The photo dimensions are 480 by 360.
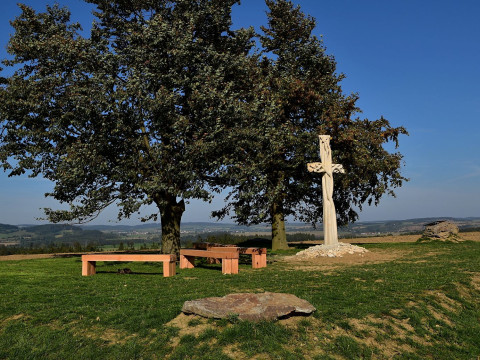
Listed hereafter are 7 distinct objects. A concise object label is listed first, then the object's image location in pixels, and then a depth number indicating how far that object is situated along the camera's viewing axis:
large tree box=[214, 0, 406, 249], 25.48
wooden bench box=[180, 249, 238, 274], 15.16
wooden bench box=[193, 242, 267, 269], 17.30
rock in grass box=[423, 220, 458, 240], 28.08
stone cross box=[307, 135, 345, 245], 21.50
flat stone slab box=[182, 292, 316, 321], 8.14
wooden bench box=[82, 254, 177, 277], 14.42
